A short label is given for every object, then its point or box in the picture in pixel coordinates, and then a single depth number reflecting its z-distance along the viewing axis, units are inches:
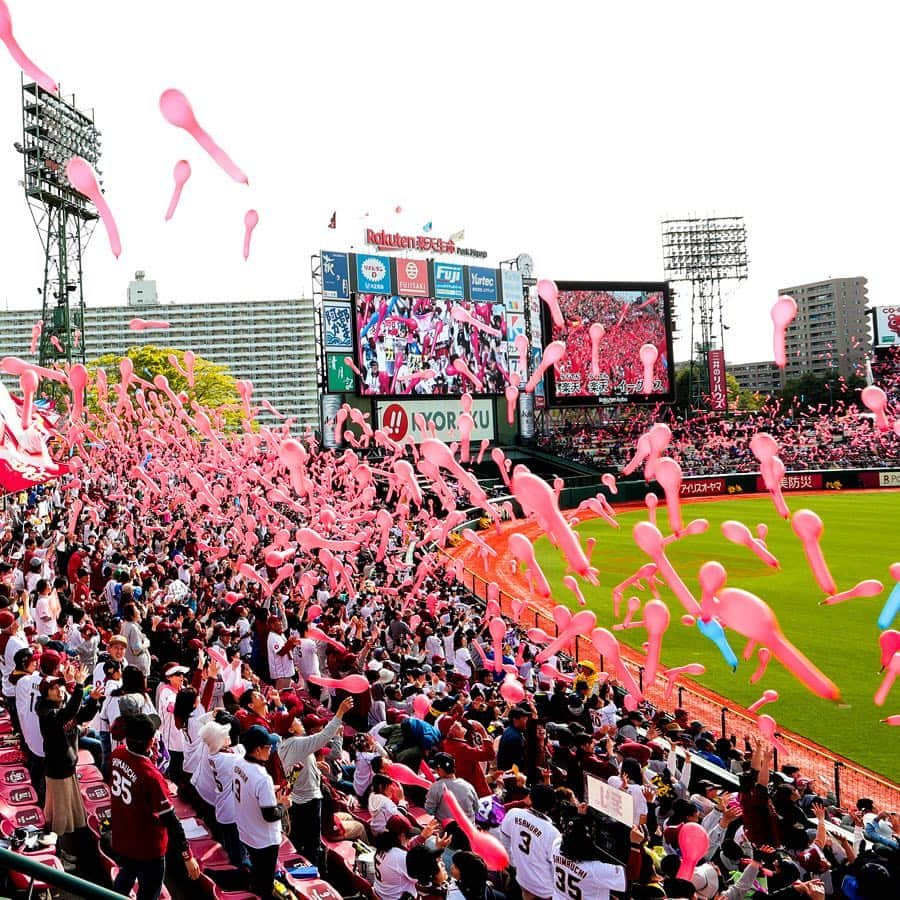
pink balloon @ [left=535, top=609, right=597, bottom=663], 258.4
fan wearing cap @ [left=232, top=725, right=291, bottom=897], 189.9
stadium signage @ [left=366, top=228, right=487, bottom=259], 1627.7
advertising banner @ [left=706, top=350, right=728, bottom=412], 2272.4
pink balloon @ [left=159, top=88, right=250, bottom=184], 147.5
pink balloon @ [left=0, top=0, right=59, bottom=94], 127.6
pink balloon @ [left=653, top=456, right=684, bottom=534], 258.5
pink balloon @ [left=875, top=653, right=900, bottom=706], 284.3
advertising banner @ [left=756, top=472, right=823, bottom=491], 1779.0
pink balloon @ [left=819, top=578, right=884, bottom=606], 283.9
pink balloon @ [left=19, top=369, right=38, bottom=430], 356.8
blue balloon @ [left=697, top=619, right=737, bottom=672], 488.1
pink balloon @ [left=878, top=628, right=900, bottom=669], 286.4
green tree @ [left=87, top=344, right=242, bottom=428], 1978.8
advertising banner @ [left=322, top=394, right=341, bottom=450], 1497.3
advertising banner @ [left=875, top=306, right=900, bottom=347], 2504.9
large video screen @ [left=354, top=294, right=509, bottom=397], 1528.1
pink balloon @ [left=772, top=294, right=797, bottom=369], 251.9
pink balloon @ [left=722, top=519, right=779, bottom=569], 263.0
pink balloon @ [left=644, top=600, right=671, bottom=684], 254.5
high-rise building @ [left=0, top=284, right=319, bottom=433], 5521.7
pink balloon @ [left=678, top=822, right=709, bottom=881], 209.9
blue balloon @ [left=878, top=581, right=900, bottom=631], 322.2
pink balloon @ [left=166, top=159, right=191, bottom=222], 155.6
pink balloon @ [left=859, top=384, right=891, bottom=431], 349.4
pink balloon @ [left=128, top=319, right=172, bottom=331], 412.7
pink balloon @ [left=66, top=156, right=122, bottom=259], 150.2
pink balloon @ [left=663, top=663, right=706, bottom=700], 488.6
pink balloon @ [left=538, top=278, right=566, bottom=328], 322.9
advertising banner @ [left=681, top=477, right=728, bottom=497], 1742.1
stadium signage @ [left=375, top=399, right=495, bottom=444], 1539.1
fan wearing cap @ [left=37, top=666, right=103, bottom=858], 194.7
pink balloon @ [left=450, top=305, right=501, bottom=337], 1514.9
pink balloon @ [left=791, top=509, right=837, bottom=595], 215.9
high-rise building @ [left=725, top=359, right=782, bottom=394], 5452.8
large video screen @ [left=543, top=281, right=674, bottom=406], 1722.4
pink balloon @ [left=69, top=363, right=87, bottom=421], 458.0
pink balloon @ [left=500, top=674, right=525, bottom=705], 346.6
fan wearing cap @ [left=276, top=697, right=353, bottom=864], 216.8
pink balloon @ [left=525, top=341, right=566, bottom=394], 420.2
